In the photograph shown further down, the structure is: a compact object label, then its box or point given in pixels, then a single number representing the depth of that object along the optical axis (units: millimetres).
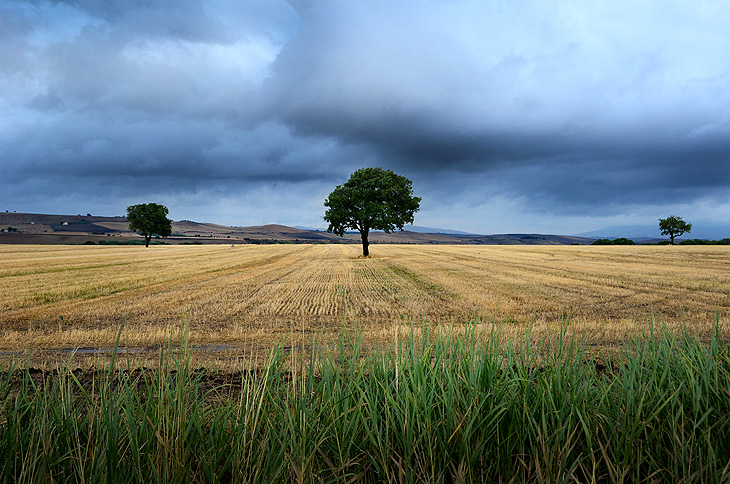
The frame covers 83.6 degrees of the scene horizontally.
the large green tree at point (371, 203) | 49406
